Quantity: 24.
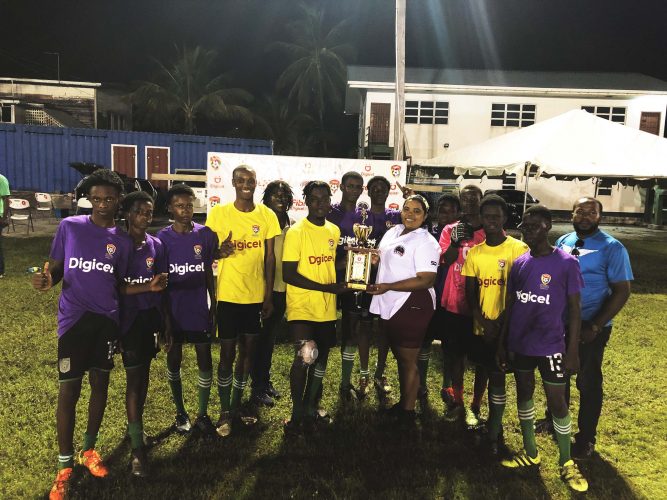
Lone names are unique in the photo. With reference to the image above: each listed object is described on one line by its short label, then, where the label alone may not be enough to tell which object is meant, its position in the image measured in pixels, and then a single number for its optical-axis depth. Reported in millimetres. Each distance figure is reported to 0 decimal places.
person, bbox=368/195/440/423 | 3693
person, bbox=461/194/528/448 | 3705
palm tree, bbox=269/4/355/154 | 39656
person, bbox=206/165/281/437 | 3844
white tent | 10195
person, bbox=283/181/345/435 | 3731
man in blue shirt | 3441
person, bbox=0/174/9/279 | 7986
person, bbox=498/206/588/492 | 3254
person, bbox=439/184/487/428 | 4152
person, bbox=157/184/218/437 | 3648
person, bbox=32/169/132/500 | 2992
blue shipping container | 20094
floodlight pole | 10258
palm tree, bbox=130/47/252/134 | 37688
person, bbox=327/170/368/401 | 4734
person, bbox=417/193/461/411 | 4465
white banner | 7664
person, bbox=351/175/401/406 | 4766
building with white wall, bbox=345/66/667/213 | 26422
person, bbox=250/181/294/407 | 4387
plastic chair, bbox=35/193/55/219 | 16047
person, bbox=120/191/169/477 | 3293
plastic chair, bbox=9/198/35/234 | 14234
